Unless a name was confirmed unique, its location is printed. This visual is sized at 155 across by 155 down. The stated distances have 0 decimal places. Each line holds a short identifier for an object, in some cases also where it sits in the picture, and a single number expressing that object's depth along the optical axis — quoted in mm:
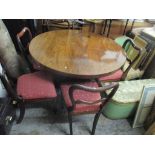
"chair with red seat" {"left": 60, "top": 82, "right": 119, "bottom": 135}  1333
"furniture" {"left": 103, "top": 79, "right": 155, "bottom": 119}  1694
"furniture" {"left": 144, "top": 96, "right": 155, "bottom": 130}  1711
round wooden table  1353
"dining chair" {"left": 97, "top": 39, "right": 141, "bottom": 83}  1781
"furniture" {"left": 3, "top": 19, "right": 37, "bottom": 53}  2482
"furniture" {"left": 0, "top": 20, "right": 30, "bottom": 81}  1692
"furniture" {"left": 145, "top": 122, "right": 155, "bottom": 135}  1576
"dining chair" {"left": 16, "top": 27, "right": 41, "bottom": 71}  1788
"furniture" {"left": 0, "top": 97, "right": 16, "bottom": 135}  1417
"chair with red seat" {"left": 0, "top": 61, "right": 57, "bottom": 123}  1456
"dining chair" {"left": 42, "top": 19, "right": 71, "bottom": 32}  2670
